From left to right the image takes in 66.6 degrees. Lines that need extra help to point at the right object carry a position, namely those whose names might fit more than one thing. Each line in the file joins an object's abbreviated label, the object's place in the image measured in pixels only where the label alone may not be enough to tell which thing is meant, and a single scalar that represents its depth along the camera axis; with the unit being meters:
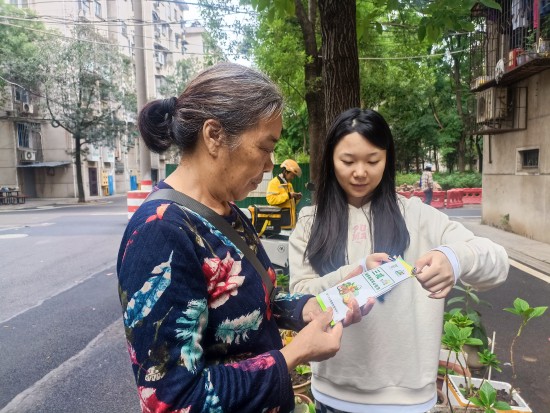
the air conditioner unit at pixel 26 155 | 24.55
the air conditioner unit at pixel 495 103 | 9.27
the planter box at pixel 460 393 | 1.97
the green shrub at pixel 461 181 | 18.81
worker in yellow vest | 6.05
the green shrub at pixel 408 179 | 22.20
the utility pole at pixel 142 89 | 7.55
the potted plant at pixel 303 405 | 1.67
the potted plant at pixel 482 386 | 1.57
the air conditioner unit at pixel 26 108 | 24.12
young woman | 1.43
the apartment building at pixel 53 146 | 24.11
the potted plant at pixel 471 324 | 2.26
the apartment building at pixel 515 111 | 8.10
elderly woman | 0.86
